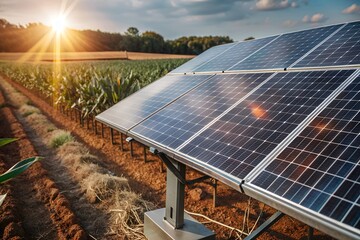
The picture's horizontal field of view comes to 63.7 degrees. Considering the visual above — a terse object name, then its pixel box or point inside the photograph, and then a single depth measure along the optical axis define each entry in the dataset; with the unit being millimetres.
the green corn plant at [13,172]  2730
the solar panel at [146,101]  5188
